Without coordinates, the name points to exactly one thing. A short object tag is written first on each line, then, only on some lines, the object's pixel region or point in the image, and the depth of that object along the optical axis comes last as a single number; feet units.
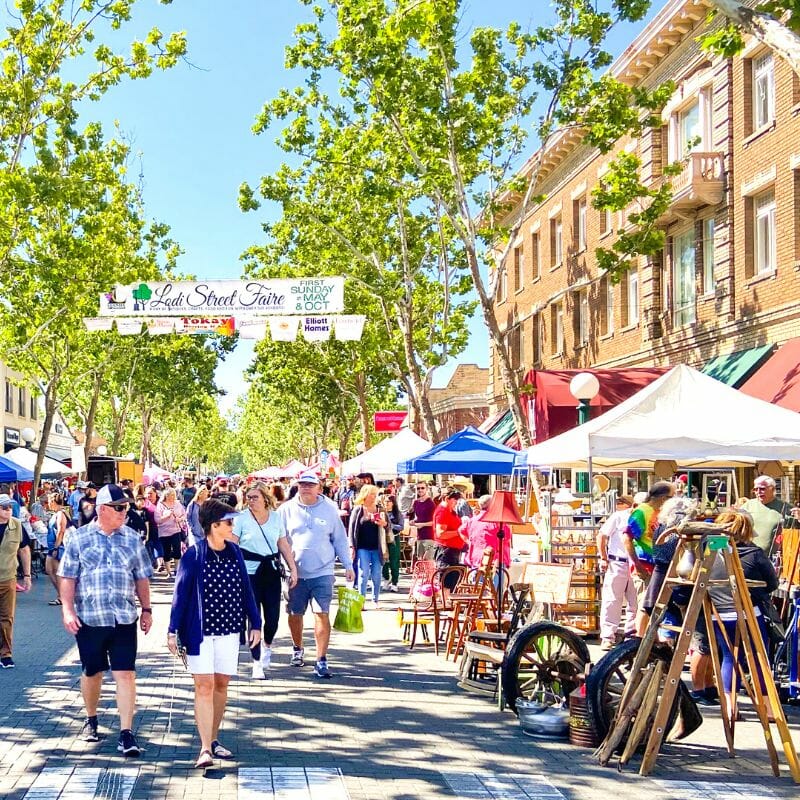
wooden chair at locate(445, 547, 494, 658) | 36.50
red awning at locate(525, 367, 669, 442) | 64.54
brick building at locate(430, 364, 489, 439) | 173.32
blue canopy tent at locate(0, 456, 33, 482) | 75.00
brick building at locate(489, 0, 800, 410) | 63.77
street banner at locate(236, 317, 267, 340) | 74.33
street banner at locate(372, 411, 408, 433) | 119.65
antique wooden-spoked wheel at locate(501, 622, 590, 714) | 28.12
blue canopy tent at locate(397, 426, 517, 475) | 62.75
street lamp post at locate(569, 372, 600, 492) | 49.11
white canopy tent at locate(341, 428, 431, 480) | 83.05
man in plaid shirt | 24.11
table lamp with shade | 36.50
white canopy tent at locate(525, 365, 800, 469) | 37.88
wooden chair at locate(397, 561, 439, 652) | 39.63
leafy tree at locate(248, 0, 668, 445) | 64.13
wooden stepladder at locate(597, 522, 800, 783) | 22.99
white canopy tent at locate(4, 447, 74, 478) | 108.17
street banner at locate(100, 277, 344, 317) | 73.56
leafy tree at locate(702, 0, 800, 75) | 29.09
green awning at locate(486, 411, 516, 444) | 103.36
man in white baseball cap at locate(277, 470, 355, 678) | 33.81
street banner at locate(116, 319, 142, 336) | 76.16
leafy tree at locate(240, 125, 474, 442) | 74.59
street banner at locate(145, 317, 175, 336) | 74.65
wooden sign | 34.19
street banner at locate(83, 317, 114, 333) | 77.97
